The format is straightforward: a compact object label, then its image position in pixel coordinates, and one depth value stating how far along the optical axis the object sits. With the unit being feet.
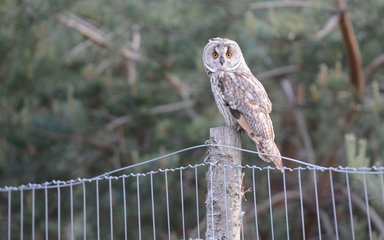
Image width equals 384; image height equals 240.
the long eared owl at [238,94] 26.99
